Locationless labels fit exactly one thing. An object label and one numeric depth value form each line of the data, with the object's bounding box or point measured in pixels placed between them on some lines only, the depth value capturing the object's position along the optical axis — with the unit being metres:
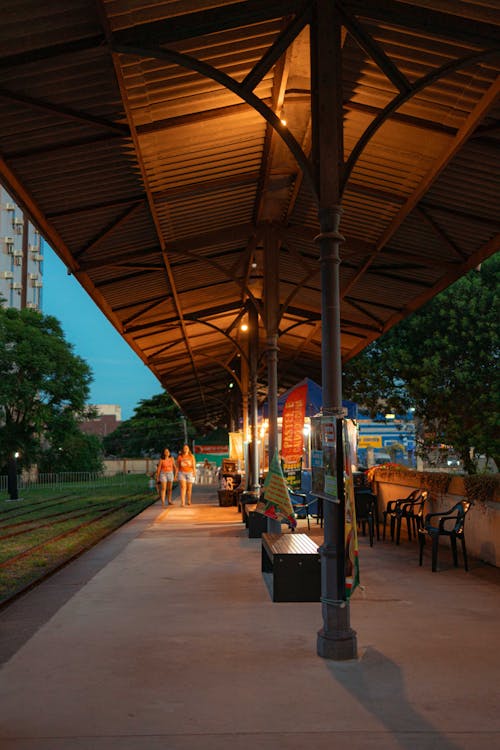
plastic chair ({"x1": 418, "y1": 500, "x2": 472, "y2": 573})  9.56
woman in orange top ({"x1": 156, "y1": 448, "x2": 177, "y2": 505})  23.41
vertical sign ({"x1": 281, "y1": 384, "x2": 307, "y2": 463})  15.21
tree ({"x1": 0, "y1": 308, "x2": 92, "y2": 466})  40.62
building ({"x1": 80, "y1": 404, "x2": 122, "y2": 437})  155.75
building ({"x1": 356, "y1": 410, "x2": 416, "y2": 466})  40.50
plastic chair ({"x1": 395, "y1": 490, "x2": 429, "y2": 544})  12.40
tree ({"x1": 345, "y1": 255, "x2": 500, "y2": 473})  26.23
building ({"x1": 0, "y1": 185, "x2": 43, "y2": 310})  62.56
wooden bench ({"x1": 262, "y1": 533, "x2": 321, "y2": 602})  7.92
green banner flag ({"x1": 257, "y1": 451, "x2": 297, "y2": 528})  10.63
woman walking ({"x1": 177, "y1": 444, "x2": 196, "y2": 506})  23.17
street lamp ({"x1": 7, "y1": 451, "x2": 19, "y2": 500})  32.13
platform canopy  5.92
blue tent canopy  15.66
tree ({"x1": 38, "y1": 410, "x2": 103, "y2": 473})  43.25
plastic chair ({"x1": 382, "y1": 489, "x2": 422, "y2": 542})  12.88
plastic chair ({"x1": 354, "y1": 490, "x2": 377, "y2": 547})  12.67
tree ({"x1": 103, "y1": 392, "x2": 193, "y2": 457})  84.94
